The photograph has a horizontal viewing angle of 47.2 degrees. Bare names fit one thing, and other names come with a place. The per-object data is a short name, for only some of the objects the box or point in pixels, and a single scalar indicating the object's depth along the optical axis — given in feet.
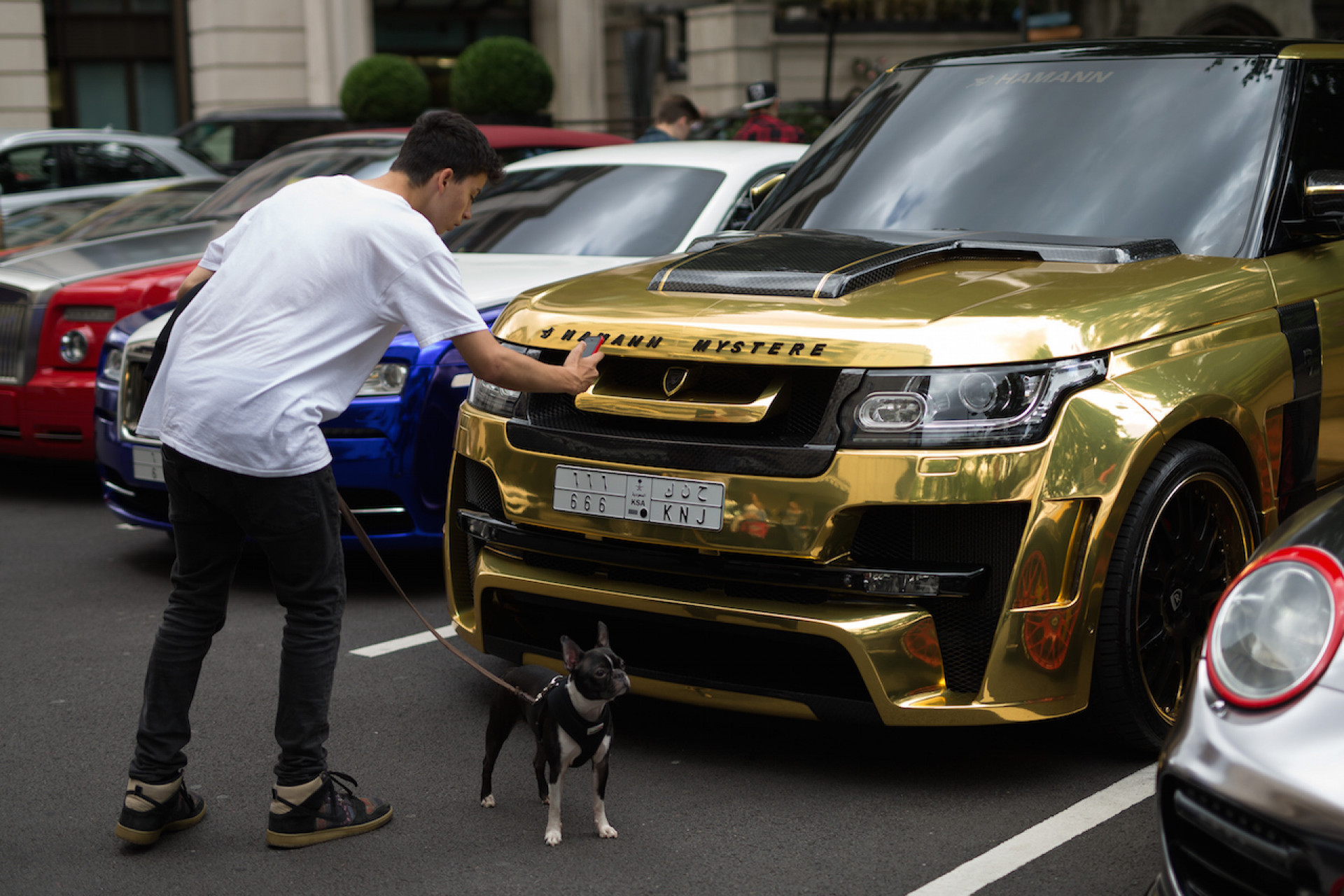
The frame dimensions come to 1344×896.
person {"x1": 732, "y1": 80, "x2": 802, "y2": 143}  34.58
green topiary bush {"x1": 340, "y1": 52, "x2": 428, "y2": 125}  66.18
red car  24.49
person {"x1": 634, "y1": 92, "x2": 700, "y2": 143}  35.86
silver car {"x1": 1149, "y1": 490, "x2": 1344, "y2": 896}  7.31
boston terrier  11.25
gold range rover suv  11.68
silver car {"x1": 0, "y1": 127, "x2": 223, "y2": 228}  42.29
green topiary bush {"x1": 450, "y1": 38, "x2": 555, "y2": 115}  70.69
